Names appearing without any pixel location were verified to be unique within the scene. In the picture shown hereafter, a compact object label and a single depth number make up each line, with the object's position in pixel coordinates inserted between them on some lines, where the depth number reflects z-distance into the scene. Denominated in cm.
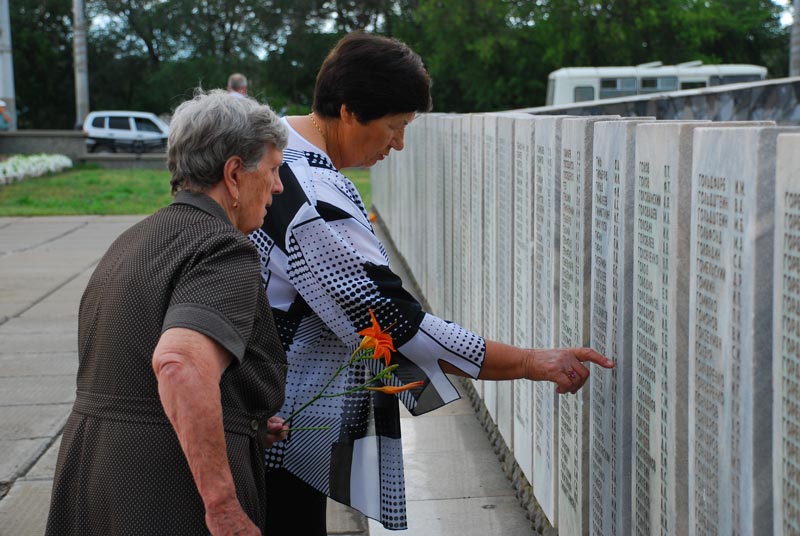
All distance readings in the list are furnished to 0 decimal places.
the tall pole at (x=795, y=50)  2939
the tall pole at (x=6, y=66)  3488
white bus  2805
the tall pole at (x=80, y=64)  3981
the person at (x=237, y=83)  1859
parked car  4125
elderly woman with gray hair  215
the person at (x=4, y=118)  3588
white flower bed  2759
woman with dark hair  288
